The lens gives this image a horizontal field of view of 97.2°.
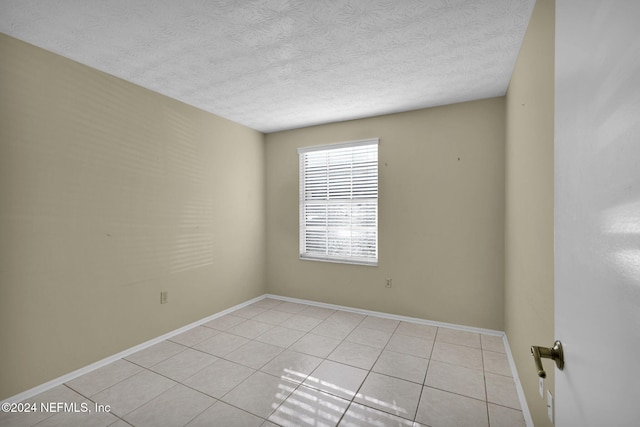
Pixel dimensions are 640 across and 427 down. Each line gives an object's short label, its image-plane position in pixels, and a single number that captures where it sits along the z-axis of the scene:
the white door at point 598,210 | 0.40
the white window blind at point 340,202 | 3.68
